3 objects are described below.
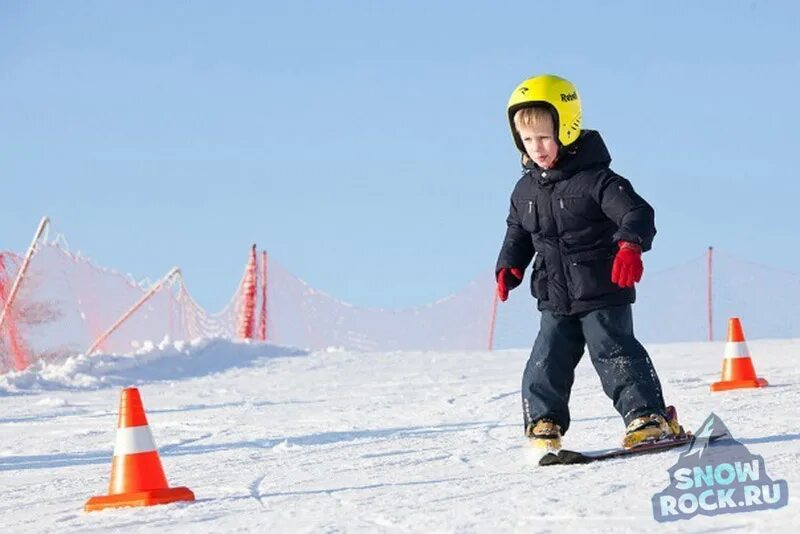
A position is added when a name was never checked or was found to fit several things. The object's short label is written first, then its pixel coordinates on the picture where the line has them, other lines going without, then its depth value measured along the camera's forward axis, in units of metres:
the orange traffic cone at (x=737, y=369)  20.31
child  12.17
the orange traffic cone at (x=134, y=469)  10.77
